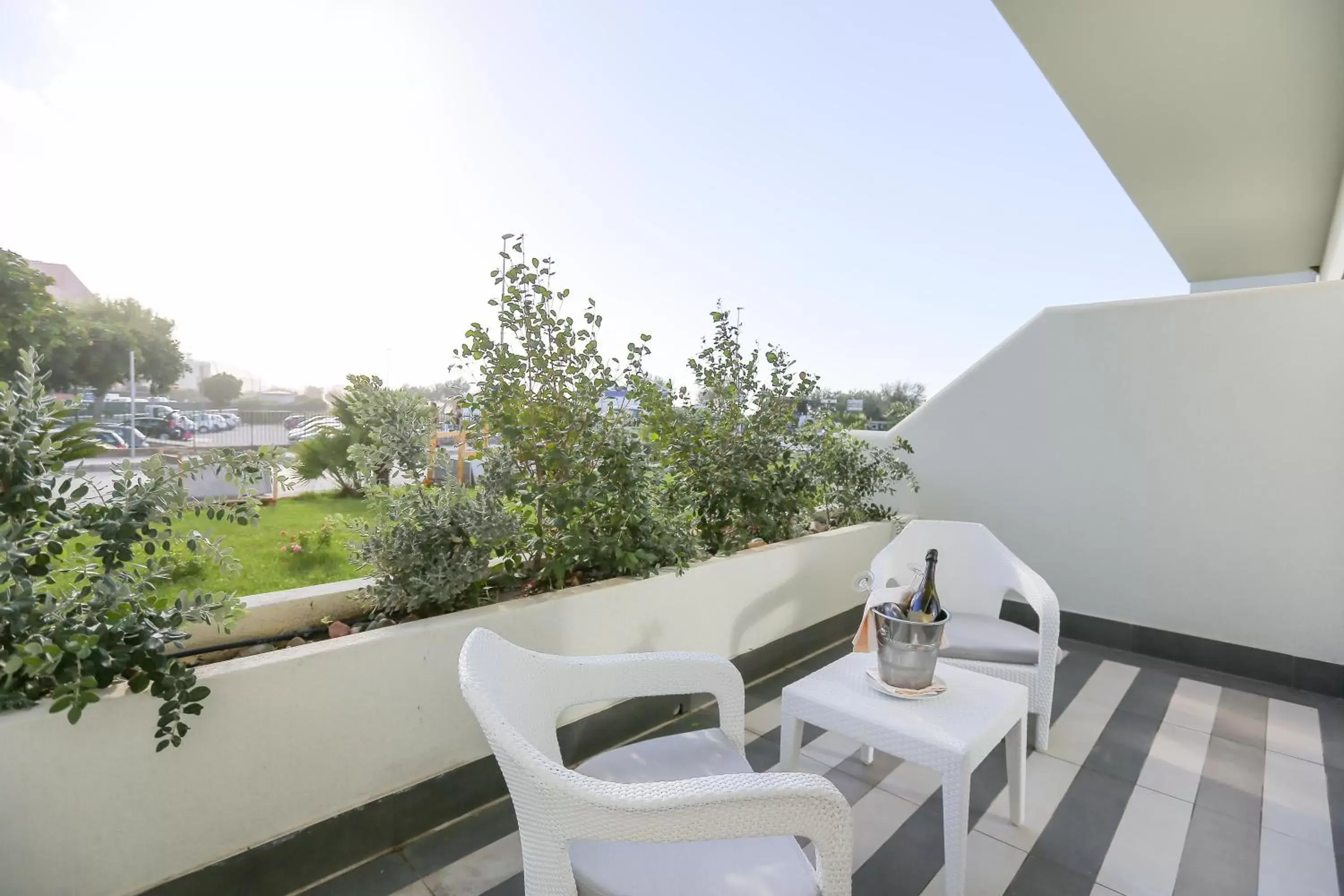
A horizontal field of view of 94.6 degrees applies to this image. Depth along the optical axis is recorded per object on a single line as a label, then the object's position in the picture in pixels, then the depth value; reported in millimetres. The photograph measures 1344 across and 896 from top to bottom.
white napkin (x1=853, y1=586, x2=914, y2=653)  1854
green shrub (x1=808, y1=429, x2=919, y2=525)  3701
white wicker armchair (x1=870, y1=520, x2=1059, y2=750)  2727
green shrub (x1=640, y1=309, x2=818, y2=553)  3094
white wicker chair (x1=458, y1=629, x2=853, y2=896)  980
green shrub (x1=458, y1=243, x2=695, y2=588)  2283
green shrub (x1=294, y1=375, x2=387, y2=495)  2084
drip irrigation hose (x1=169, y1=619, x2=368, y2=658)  1776
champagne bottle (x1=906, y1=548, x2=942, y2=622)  1806
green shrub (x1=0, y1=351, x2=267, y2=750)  1215
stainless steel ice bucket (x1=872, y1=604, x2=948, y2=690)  1761
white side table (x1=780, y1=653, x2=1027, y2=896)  1530
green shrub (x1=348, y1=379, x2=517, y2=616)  1990
